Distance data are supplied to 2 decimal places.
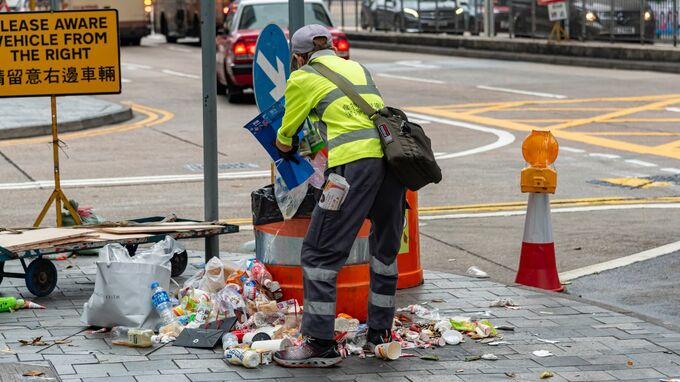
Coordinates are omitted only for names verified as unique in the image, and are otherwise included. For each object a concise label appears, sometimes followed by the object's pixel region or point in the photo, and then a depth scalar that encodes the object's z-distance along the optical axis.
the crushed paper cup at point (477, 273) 14.85
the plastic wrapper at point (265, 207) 12.19
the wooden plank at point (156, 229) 13.77
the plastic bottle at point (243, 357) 10.56
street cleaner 10.69
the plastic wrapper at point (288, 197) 11.88
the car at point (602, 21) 46.39
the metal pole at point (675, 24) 44.31
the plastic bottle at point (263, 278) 12.15
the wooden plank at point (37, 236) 13.10
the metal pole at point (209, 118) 13.82
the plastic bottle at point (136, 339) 11.19
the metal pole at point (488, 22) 55.17
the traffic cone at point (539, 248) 14.15
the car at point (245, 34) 35.55
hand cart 12.95
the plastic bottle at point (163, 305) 11.72
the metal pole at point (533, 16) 52.35
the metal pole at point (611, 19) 47.95
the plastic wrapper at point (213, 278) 12.40
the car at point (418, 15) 59.13
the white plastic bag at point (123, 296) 11.72
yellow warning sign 15.82
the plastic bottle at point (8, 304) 12.62
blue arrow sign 13.60
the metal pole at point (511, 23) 54.01
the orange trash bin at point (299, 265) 12.10
